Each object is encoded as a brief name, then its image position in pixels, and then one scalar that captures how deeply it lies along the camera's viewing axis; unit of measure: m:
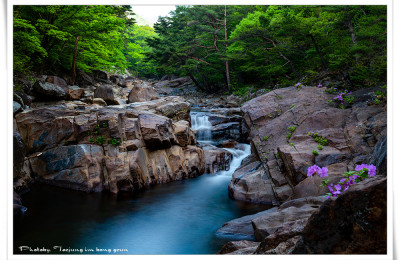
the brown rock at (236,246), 3.75
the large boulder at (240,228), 5.03
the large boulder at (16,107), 8.37
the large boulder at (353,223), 2.07
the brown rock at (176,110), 11.47
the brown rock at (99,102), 12.43
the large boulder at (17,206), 5.63
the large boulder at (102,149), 7.85
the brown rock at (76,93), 12.39
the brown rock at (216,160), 9.79
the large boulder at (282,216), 4.32
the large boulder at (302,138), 6.05
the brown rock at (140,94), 14.52
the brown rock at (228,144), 11.58
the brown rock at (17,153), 6.36
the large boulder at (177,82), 30.70
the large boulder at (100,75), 21.86
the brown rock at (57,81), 12.59
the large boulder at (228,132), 12.62
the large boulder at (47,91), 10.73
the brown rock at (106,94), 13.30
